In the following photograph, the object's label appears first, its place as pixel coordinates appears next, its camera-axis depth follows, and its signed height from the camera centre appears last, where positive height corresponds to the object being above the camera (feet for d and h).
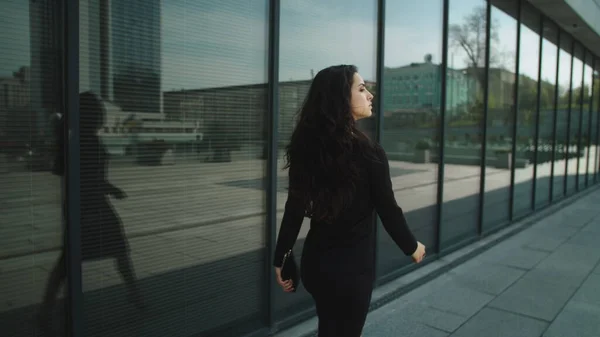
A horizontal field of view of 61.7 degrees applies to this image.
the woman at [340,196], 7.27 -0.90
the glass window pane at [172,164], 9.21 -0.65
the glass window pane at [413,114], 17.51 +0.82
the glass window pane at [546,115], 33.06 +1.55
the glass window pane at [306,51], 13.16 +2.40
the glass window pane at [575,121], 41.09 +1.46
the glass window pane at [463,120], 21.61 +0.78
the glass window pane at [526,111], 29.12 +1.64
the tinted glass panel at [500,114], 25.41 +1.21
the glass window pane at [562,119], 37.11 +1.50
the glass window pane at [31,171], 8.02 -0.66
